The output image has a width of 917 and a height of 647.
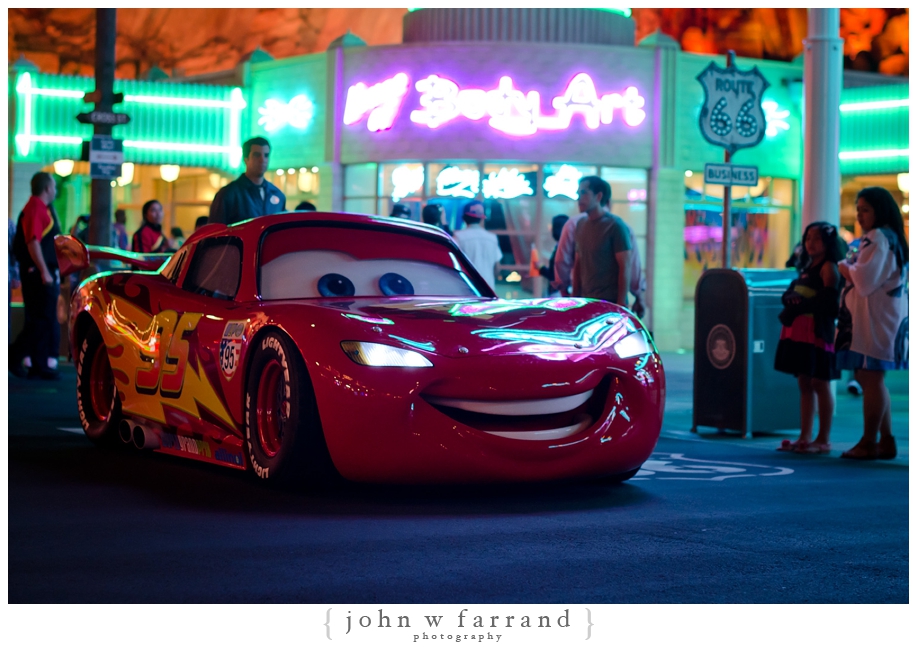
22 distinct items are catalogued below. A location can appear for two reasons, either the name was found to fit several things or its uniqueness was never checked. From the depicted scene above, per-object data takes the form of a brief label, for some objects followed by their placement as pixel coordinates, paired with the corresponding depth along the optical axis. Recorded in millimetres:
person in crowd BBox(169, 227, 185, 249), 23562
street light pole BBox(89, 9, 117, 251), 15727
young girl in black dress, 8633
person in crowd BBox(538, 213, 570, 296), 13537
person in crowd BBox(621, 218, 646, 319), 9898
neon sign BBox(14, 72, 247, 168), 25375
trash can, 9688
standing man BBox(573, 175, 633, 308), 9703
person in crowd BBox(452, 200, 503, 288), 12305
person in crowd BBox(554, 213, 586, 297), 10734
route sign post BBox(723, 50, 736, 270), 12031
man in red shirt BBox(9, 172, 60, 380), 12812
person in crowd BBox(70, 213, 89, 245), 17970
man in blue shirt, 9211
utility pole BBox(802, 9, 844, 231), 12312
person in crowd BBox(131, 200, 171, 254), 14602
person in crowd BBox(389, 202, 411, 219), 12352
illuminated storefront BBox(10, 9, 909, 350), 23156
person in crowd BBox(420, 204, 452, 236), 12062
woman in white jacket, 8117
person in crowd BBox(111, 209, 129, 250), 19078
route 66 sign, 12258
